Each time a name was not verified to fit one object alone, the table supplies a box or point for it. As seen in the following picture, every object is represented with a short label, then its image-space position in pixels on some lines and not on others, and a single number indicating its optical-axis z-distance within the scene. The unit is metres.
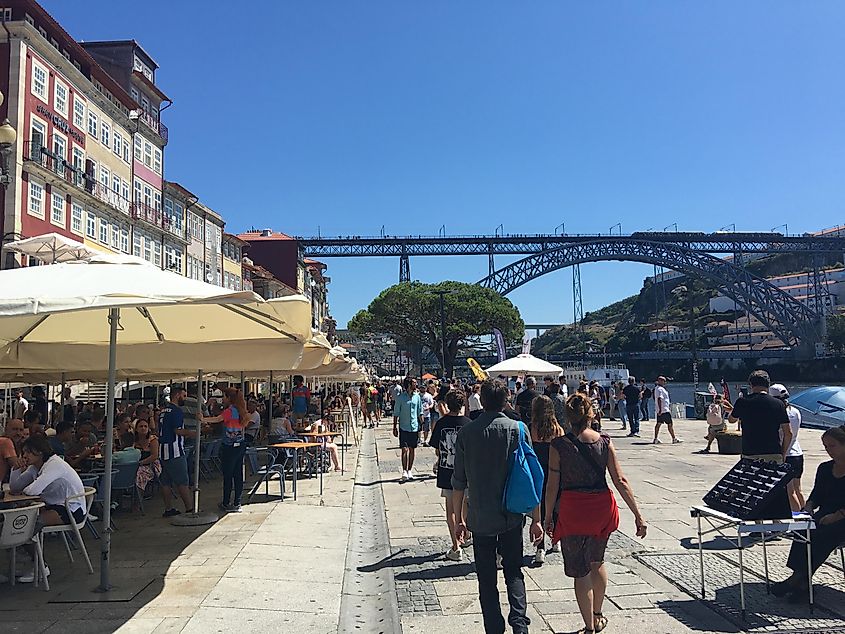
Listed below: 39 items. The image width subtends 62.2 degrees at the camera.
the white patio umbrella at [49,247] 10.61
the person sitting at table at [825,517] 5.03
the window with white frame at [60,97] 28.25
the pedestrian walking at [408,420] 11.33
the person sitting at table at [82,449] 8.96
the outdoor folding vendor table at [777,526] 4.83
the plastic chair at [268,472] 9.86
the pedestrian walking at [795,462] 7.07
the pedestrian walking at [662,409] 17.17
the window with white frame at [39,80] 26.81
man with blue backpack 4.19
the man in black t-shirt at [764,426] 6.62
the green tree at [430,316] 54.75
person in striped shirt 8.23
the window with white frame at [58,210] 27.86
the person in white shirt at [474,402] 13.10
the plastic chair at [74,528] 5.70
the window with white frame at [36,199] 26.30
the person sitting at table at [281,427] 11.65
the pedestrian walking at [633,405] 19.16
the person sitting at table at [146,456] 8.71
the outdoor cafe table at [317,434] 11.40
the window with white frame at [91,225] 30.80
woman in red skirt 4.34
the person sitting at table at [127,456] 8.39
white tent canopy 17.00
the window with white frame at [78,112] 30.00
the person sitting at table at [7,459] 6.51
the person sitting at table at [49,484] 5.76
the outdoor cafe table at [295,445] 9.35
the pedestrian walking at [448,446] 6.60
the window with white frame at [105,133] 32.78
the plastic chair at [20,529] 5.14
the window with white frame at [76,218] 29.31
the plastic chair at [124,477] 8.17
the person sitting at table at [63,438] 9.53
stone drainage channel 5.09
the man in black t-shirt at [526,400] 8.95
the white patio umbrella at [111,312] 4.52
